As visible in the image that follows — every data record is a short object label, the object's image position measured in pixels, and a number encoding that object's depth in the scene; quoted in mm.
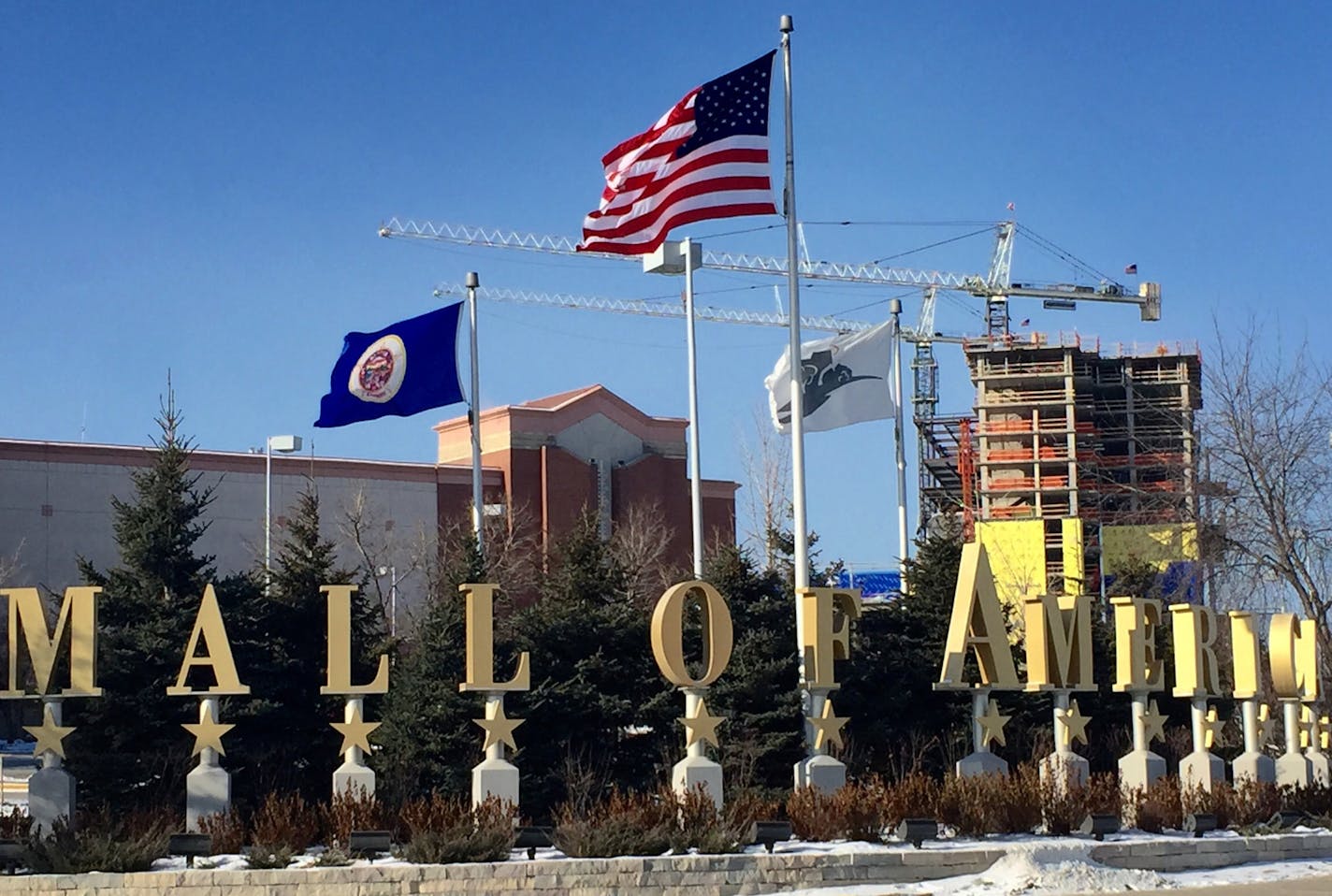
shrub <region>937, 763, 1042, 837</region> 22344
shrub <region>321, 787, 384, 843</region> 21375
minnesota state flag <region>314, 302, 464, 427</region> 36031
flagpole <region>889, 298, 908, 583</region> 36459
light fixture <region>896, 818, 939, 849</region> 21031
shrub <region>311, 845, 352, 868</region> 20188
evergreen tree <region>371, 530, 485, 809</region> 27234
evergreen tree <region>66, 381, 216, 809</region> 27125
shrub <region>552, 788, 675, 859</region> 20344
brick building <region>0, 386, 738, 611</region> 72875
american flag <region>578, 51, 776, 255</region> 26453
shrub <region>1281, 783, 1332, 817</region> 26484
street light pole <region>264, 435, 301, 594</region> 46938
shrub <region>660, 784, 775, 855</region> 20594
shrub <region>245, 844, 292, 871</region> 19953
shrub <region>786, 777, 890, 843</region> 21703
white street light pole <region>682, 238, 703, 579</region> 33531
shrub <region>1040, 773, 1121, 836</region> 22875
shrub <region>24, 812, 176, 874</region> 20219
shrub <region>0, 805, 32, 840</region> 22203
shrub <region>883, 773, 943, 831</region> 22609
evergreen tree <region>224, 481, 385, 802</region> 27703
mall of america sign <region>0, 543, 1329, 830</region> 23641
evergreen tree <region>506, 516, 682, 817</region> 28109
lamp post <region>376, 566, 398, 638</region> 61062
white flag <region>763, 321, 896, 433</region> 34188
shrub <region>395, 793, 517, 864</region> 20000
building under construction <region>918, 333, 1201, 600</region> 112812
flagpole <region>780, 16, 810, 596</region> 26703
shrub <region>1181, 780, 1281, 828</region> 24938
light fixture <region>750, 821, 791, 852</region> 20562
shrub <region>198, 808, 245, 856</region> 21438
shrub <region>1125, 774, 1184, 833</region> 23828
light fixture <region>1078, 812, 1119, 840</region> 22562
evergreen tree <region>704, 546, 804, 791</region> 27891
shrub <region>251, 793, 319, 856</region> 20656
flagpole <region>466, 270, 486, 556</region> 36641
